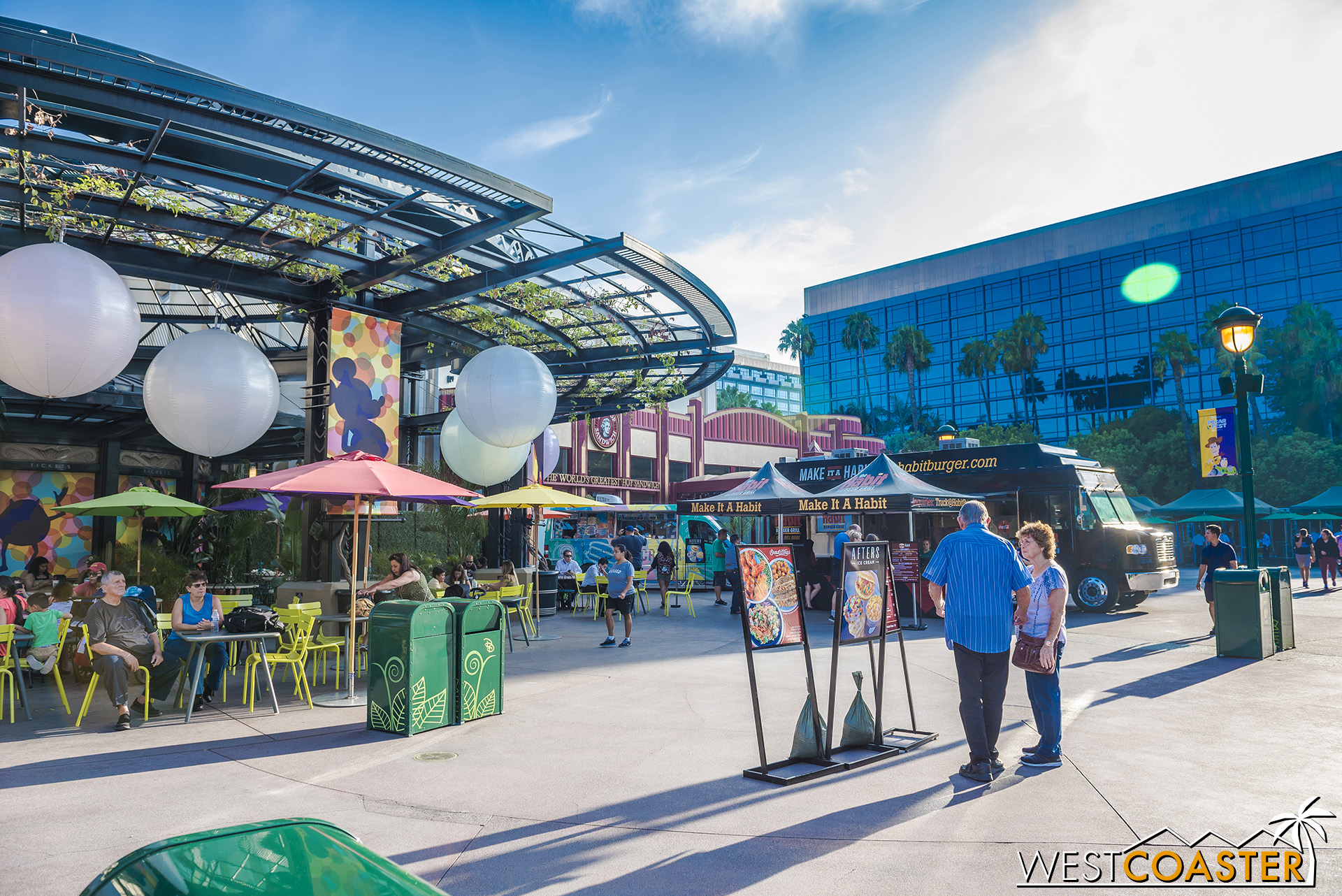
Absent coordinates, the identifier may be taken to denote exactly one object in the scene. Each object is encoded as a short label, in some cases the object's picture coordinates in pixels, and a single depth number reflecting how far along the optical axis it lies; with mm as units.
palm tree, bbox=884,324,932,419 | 56906
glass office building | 47219
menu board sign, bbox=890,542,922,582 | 14852
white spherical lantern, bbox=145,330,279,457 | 8445
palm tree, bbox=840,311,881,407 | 60406
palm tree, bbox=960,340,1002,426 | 53500
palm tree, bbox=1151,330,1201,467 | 44000
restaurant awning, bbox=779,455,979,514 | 13523
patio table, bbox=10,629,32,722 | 7652
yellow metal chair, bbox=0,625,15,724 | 7555
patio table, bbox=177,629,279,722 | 7645
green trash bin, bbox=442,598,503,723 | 7449
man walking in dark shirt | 12312
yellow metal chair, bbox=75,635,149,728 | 7255
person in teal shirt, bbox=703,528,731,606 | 20219
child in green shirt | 8461
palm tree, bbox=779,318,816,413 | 67562
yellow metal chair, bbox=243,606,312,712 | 8375
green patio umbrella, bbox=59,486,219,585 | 11547
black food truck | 15758
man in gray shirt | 7312
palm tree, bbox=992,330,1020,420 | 52156
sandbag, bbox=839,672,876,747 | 6254
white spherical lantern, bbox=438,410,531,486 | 13664
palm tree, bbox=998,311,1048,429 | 51688
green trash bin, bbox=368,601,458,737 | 7020
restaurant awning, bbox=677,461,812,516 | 14562
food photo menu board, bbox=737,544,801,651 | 5746
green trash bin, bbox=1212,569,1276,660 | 10320
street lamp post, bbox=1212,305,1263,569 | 10438
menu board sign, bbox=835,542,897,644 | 6121
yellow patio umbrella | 13453
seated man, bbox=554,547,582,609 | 19719
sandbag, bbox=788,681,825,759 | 5898
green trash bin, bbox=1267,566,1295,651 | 10789
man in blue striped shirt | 5586
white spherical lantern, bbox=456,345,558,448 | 10242
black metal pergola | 7297
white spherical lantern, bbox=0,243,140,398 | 6762
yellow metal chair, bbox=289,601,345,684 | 8867
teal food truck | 23969
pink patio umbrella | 8375
